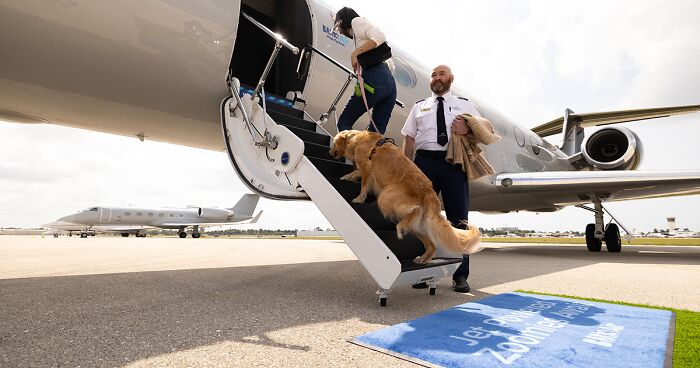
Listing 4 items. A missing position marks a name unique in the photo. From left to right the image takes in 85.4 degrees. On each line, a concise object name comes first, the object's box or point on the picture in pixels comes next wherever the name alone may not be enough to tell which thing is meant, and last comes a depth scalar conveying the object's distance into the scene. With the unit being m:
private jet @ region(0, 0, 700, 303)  2.98
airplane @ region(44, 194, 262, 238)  31.72
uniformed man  3.53
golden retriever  2.58
